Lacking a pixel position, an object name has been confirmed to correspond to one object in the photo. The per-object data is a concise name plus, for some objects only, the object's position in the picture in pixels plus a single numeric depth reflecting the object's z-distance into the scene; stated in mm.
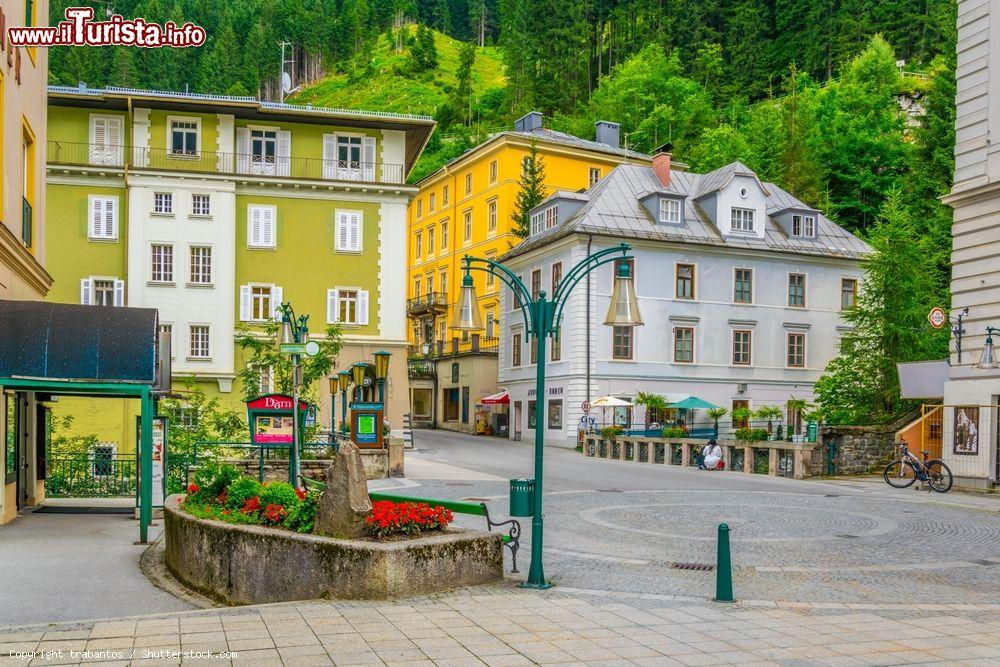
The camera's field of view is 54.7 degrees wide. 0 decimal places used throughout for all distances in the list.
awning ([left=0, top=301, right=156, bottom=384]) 15203
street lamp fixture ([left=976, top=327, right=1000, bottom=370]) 25047
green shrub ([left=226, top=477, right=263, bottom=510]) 12602
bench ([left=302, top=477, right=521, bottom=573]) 11547
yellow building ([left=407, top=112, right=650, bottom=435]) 60000
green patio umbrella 44375
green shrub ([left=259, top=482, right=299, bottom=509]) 11778
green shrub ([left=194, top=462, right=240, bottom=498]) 13797
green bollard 10398
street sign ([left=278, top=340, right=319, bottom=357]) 19391
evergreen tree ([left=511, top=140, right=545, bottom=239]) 61812
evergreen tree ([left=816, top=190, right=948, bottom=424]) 38406
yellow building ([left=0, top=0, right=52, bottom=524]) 16906
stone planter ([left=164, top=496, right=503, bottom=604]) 9844
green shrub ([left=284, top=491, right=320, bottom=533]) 10859
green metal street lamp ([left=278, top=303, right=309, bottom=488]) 20562
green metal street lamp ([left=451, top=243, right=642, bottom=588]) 10909
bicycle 26016
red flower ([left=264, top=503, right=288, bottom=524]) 11355
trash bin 11383
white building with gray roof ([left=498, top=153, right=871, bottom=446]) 47062
